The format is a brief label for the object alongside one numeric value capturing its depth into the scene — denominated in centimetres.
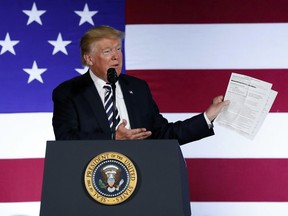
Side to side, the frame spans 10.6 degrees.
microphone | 1023
